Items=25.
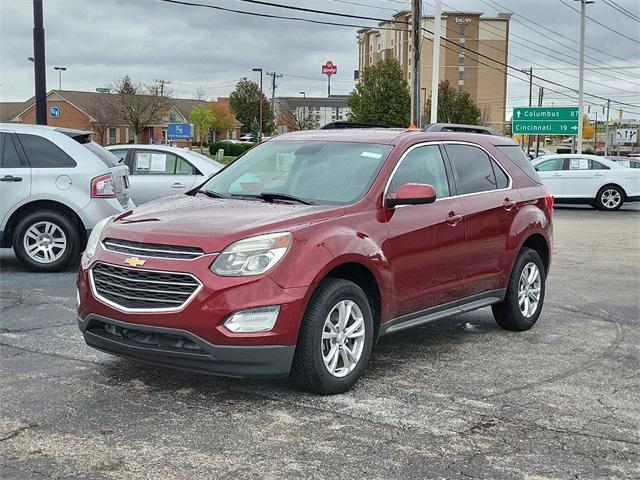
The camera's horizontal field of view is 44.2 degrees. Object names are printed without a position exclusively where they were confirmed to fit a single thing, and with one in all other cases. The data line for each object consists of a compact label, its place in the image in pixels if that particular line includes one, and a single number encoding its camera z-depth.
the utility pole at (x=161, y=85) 89.81
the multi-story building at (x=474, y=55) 111.06
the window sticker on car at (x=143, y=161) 12.78
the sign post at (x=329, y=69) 92.94
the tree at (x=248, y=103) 108.50
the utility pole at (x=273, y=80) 96.17
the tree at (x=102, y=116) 80.06
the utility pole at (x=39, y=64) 16.11
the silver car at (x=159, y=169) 12.58
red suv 4.67
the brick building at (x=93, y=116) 80.96
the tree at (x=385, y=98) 50.22
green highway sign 40.31
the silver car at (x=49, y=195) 9.62
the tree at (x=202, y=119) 97.12
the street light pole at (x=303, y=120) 94.19
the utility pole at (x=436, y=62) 25.21
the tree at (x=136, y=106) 77.50
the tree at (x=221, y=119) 110.62
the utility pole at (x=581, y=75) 38.56
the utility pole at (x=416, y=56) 26.31
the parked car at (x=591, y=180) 23.06
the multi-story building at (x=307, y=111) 96.38
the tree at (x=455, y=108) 62.72
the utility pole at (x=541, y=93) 77.10
